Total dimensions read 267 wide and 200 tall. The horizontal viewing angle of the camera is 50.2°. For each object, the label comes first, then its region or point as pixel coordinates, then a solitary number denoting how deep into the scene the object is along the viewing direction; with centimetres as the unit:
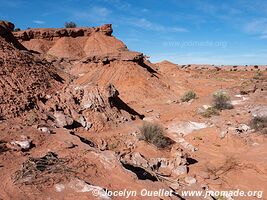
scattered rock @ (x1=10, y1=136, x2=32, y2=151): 657
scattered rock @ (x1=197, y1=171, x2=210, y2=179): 886
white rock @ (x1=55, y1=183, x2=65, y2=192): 523
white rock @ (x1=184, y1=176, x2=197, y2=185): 818
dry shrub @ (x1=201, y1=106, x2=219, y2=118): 1551
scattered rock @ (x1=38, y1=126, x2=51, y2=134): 776
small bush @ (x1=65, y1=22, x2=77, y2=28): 5235
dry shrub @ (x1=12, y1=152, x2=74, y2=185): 536
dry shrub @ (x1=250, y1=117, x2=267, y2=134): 1272
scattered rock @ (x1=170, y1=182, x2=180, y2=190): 759
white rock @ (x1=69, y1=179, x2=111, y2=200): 528
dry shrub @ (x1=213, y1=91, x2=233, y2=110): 1750
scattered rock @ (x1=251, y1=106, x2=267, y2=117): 1419
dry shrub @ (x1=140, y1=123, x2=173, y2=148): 1088
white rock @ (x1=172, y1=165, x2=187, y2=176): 891
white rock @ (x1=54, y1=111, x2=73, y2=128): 989
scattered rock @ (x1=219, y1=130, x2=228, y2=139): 1251
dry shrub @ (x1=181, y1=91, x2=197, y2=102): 2278
